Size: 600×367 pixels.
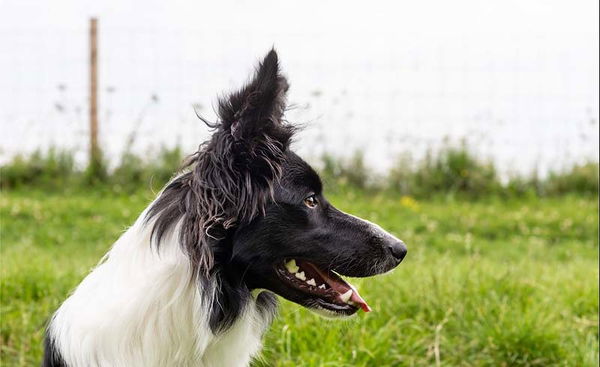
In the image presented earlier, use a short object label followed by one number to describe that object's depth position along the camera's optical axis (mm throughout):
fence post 9922
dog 2746
